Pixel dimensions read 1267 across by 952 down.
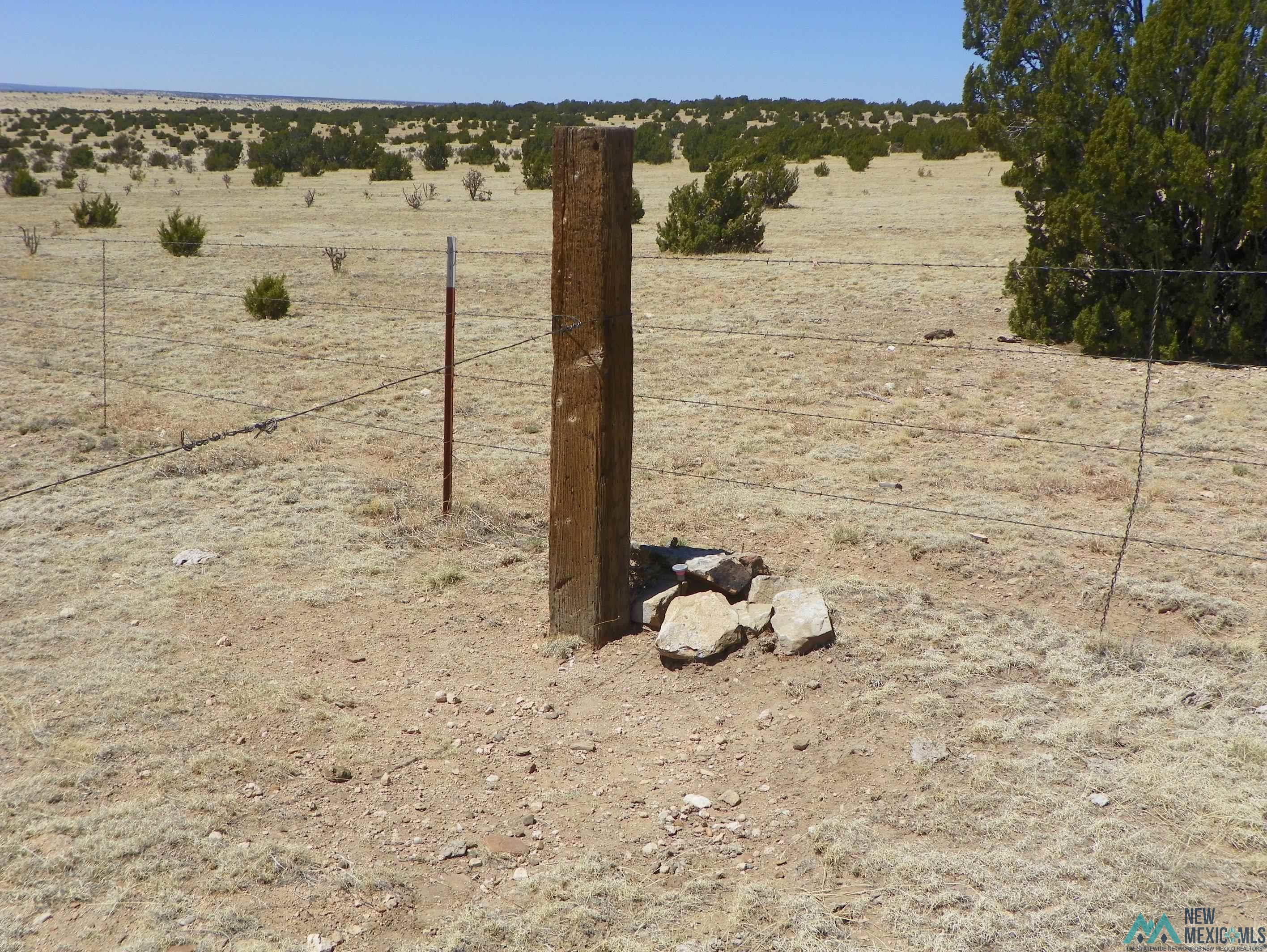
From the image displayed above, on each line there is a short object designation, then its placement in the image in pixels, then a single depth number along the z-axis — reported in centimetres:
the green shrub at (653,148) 3619
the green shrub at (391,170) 3091
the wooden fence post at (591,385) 452
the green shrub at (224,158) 3372
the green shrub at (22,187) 2528
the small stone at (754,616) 476
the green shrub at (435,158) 3453
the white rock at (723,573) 499
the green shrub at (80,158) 3272
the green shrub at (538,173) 2769
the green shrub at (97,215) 1970
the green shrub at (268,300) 1241
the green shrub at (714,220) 1648
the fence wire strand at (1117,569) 476
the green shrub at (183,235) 1650
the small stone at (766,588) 495
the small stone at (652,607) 497
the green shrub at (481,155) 3559
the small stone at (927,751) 384
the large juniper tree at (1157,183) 931
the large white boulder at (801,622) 459
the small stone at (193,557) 571
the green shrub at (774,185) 2206
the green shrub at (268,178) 2875
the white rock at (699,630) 466
